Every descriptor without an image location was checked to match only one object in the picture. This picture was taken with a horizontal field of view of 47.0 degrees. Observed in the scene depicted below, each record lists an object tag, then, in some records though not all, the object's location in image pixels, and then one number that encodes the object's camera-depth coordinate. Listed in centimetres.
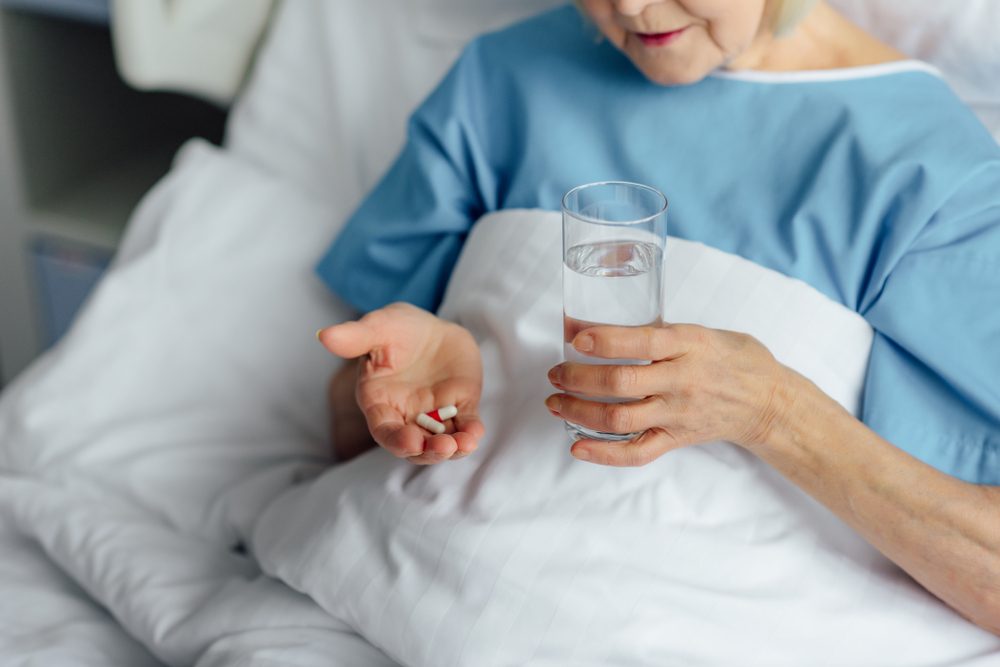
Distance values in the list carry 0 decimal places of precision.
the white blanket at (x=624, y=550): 105
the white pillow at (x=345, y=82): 168
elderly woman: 101
